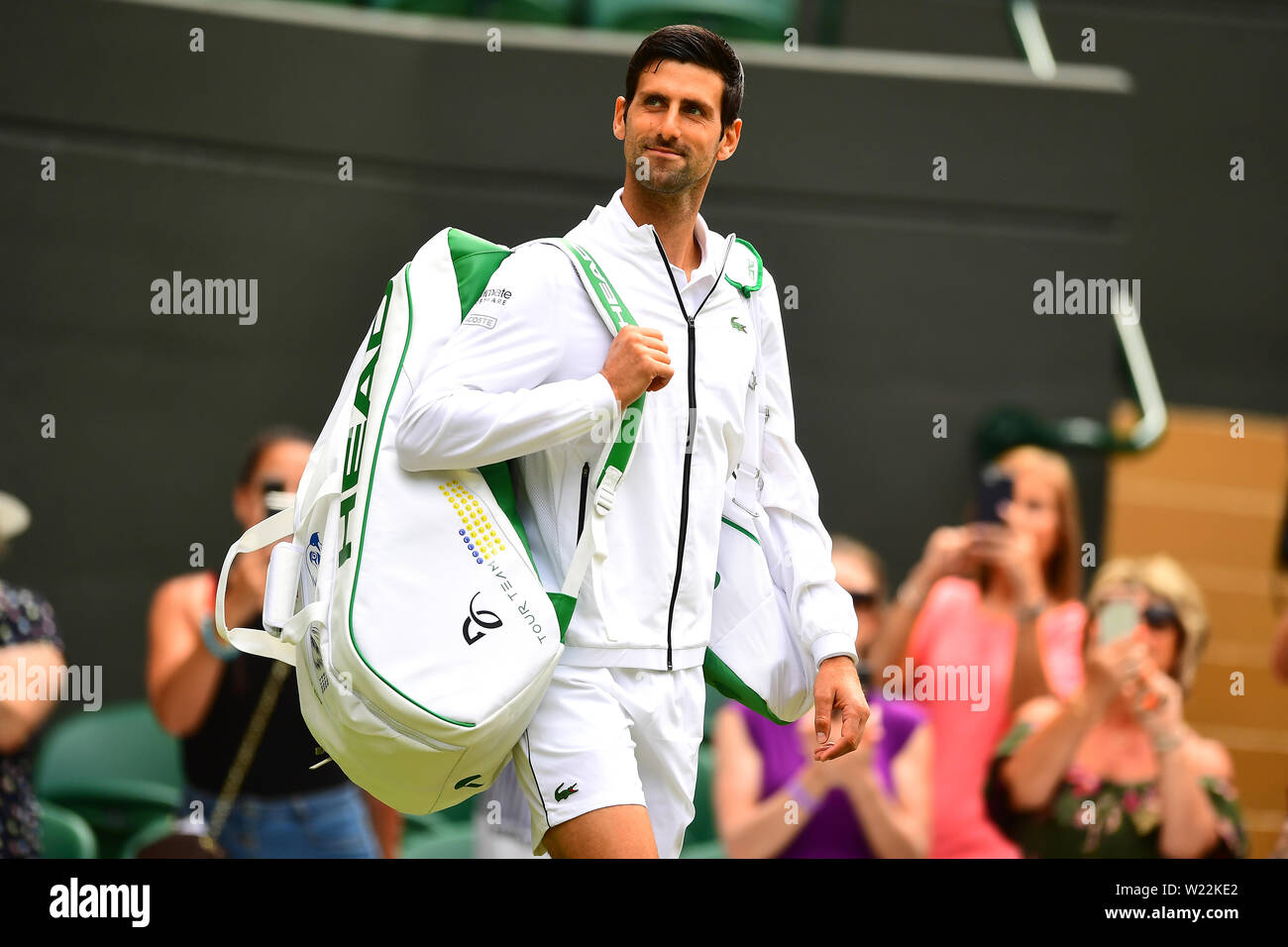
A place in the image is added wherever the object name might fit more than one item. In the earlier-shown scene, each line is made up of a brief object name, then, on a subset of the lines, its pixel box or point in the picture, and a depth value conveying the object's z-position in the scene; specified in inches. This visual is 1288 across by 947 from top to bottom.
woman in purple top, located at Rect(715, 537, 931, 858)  393.4
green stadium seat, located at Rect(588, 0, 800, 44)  502.0
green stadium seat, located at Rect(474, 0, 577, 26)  498.9
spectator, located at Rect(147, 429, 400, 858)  392.8
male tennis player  194.2
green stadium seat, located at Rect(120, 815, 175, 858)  412.2
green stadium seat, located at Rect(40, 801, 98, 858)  413.7
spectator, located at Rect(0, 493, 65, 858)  385.4
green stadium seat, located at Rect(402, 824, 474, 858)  427.2
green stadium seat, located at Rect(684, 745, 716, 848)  445.1
